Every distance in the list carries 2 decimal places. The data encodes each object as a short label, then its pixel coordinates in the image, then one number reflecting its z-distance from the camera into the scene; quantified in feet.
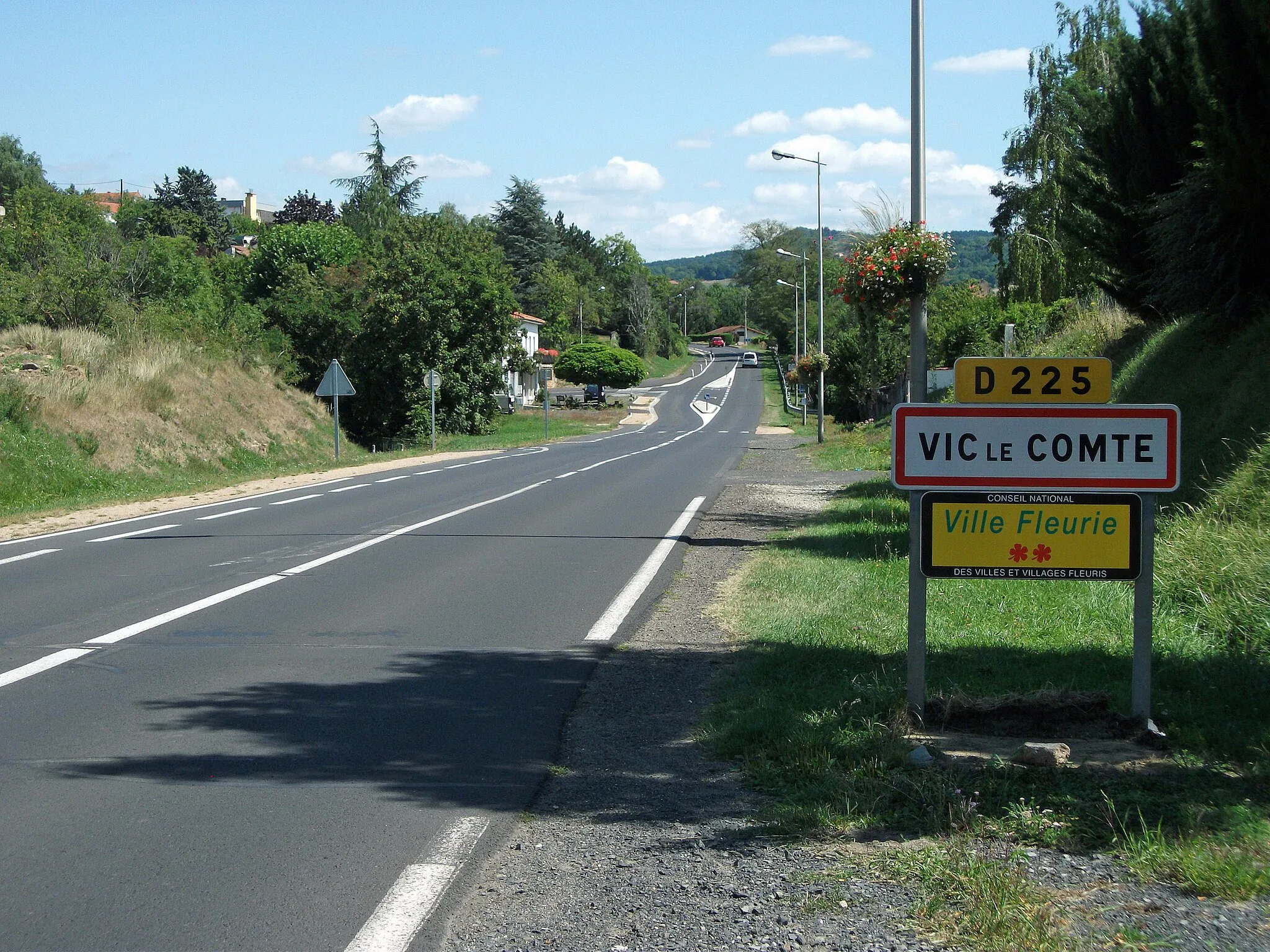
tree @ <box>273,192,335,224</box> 344.90
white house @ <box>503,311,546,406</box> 307.82
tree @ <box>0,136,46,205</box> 335.47
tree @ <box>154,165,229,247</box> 411.34
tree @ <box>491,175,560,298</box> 419.95
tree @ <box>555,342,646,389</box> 338.13
